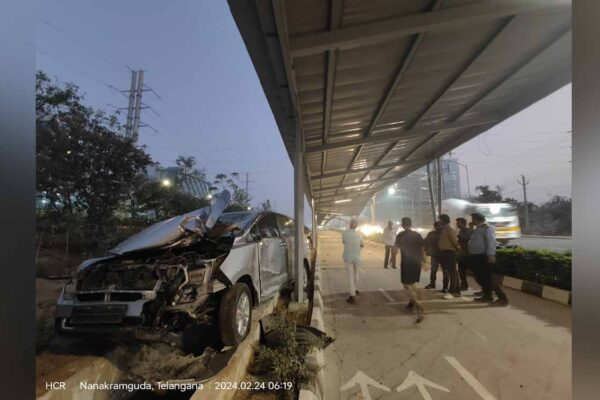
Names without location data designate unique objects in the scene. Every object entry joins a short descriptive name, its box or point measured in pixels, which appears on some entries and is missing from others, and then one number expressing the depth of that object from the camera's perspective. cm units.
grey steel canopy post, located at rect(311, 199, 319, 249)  2360
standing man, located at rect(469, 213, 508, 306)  661
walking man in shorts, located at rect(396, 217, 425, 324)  597
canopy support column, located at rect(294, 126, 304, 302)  660
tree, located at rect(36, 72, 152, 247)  775
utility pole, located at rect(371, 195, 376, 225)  4029
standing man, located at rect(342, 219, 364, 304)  717
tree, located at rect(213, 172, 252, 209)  2718
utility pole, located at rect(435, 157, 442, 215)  1580
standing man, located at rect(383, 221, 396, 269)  1146
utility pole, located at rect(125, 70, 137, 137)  2868
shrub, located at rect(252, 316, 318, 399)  350
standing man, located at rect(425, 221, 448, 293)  746
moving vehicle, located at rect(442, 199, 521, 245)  1781
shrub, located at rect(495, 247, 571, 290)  716
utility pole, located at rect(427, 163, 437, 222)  1696
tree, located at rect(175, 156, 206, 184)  1867
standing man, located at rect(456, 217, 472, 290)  773
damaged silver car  335
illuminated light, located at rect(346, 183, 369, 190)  2183
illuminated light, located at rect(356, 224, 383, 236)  3686
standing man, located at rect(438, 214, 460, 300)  703
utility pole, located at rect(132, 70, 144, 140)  2884
